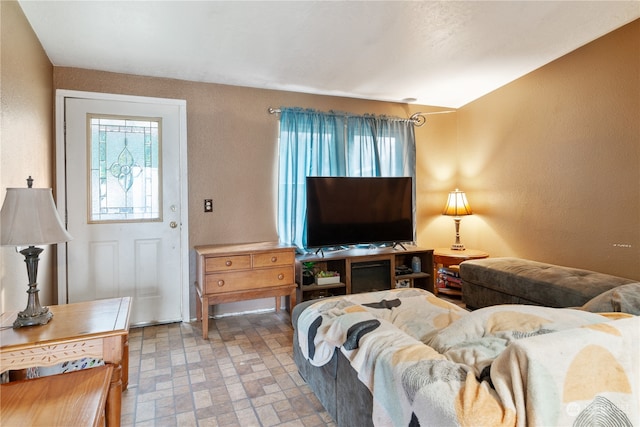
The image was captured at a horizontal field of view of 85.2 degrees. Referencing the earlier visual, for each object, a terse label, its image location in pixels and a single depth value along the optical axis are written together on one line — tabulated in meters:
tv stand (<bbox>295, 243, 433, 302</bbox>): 3.45
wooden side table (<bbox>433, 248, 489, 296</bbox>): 3.88
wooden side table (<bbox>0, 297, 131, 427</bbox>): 1.42
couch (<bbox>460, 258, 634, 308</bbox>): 2.60
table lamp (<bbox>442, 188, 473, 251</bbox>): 4.18
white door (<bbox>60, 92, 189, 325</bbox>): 3.04
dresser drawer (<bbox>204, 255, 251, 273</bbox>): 2.93
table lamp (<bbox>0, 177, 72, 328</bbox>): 1.49
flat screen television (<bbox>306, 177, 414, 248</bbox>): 3.54
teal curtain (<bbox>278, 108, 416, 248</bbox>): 3.67
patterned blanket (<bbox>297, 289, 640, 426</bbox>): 0.92
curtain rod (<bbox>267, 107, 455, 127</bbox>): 4.27
